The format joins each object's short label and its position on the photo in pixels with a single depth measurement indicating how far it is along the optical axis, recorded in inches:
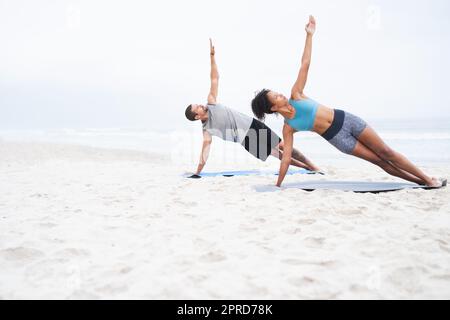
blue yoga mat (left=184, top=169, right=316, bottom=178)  224.7
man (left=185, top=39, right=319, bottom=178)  210.8
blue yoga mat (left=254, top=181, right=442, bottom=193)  161.0
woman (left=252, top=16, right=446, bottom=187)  154.6
